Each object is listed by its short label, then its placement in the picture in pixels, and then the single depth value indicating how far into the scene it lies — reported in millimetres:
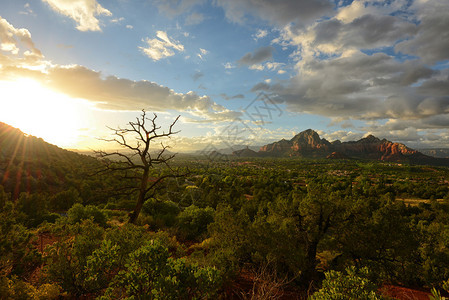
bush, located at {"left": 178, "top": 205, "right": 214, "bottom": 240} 16975
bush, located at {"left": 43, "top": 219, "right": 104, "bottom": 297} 5938
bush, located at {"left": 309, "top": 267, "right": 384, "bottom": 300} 4539
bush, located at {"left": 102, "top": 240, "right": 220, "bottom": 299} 4166
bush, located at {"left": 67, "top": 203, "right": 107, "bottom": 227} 14242
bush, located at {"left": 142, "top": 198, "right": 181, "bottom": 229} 18647
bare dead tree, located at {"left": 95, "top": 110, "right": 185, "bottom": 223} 7184
